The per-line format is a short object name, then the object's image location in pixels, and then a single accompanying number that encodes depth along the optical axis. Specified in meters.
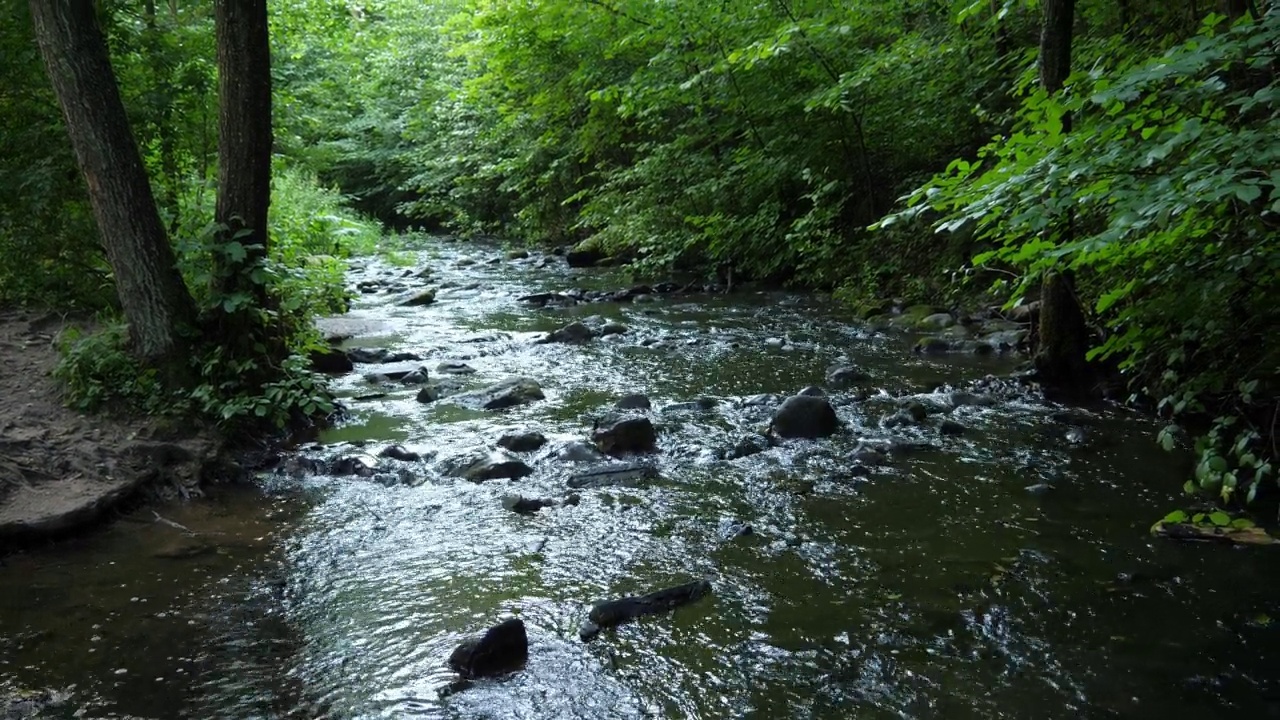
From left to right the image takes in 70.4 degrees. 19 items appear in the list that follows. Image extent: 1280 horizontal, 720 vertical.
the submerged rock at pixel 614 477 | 5.59
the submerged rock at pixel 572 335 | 10.29
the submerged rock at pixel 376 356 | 9.48
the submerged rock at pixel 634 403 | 7.20
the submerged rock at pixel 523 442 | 6.31
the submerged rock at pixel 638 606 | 3.77
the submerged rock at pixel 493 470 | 5.79
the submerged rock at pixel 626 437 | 6.15
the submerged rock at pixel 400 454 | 6.14
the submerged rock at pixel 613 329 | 10.60
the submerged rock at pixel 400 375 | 8.52
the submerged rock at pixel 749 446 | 6.03
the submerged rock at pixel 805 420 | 6.32
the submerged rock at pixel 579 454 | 6.04
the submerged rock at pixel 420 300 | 13.60
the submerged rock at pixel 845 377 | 7.73
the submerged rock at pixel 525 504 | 5.16
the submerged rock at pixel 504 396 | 7.57
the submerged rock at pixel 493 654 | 3.41
